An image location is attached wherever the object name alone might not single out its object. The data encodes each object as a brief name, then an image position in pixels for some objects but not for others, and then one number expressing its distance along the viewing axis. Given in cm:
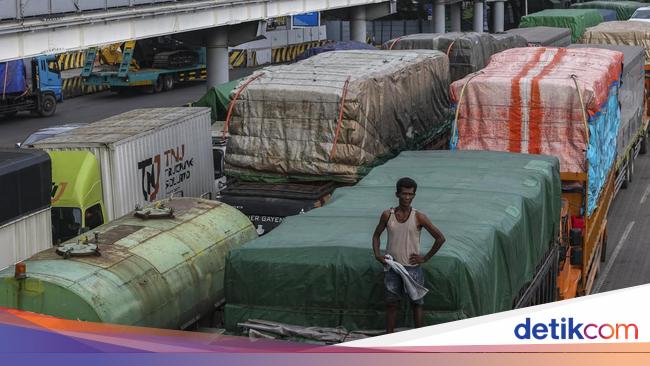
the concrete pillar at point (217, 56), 3581
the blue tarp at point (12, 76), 3971
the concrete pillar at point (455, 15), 6612
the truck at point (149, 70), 4728
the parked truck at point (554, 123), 1642
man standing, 885
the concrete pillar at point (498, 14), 7106
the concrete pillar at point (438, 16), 5834
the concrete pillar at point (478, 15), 6500
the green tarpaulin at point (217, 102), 2712
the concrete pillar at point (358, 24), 4870
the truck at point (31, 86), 4019
